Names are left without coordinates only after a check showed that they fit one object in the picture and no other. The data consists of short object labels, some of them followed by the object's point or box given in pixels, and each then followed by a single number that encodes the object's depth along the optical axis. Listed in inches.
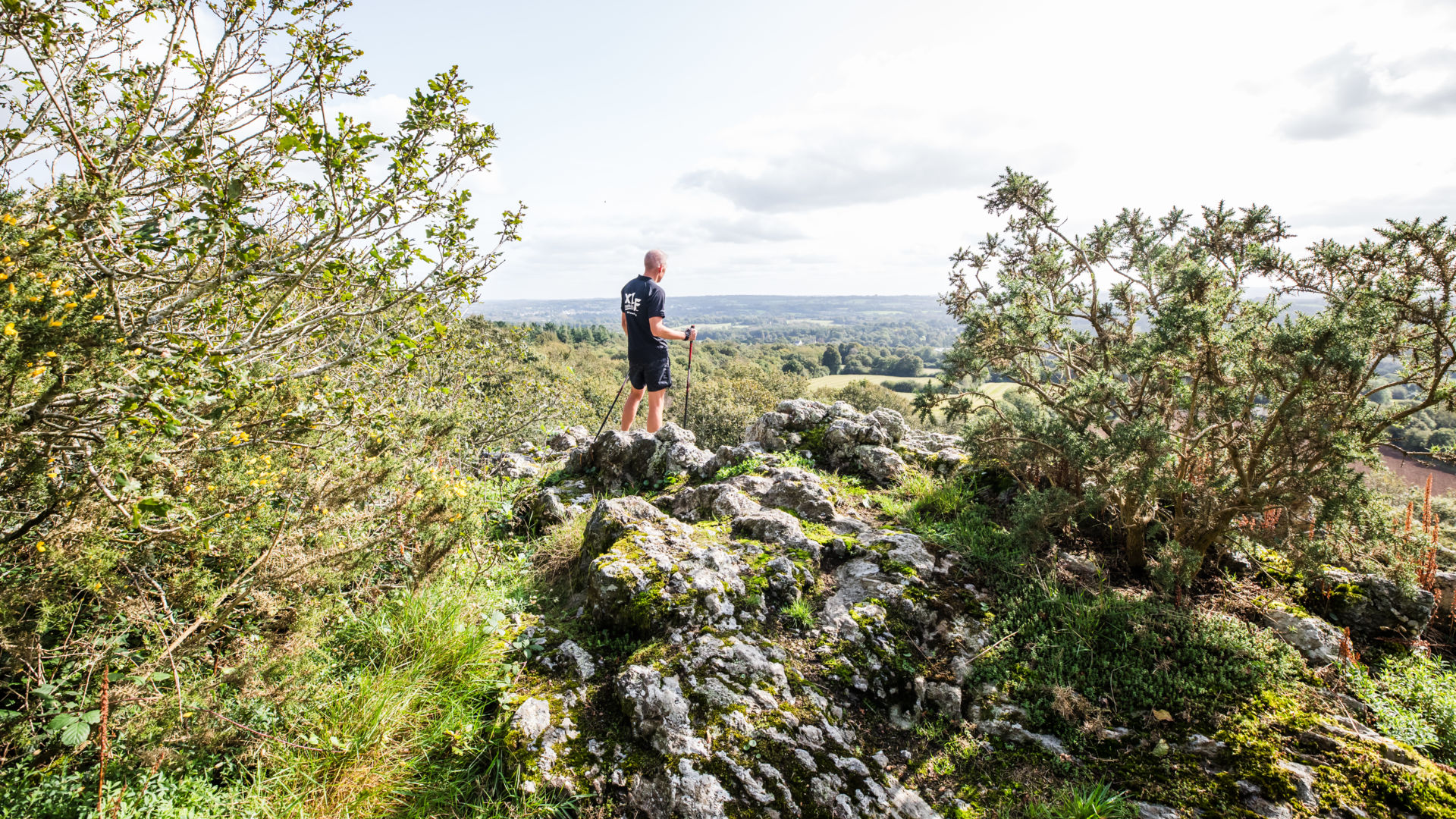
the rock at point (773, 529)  203.2
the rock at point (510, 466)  321.8
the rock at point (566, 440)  400.2
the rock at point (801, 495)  238.5
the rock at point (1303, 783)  110.1
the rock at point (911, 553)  191.9
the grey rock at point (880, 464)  282.0
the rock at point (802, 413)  337.4
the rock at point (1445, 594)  161.8
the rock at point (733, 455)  294.5
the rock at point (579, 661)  148.3
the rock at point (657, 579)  162.1
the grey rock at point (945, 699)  142.6
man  298.8
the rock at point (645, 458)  291.9
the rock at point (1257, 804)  109.0
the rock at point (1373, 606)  160.6
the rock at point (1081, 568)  183.3
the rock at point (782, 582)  177.8
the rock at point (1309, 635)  149.1
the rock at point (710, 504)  231.3
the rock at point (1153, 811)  112.1
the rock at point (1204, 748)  121.9
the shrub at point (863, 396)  1769.2
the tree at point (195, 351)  97.1
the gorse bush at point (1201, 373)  136.3
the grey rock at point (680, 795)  109.9
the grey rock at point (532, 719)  126.4
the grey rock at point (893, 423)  334.0
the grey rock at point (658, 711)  121.8
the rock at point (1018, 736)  131.3
